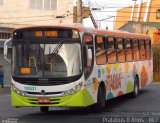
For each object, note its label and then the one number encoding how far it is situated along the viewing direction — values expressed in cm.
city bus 1442
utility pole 3441
